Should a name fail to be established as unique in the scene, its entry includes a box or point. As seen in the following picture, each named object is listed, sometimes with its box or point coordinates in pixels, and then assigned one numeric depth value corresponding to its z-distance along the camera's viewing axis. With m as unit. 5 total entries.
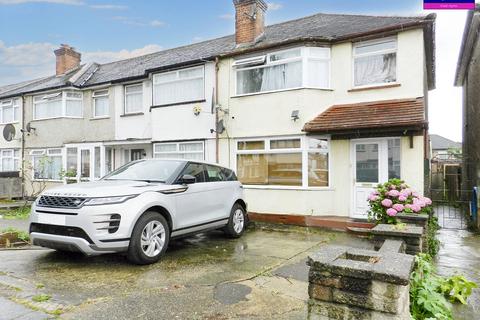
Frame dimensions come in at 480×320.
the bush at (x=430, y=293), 3.04
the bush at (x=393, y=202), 6.92
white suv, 4.96
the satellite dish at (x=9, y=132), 18.00
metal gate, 10.32
